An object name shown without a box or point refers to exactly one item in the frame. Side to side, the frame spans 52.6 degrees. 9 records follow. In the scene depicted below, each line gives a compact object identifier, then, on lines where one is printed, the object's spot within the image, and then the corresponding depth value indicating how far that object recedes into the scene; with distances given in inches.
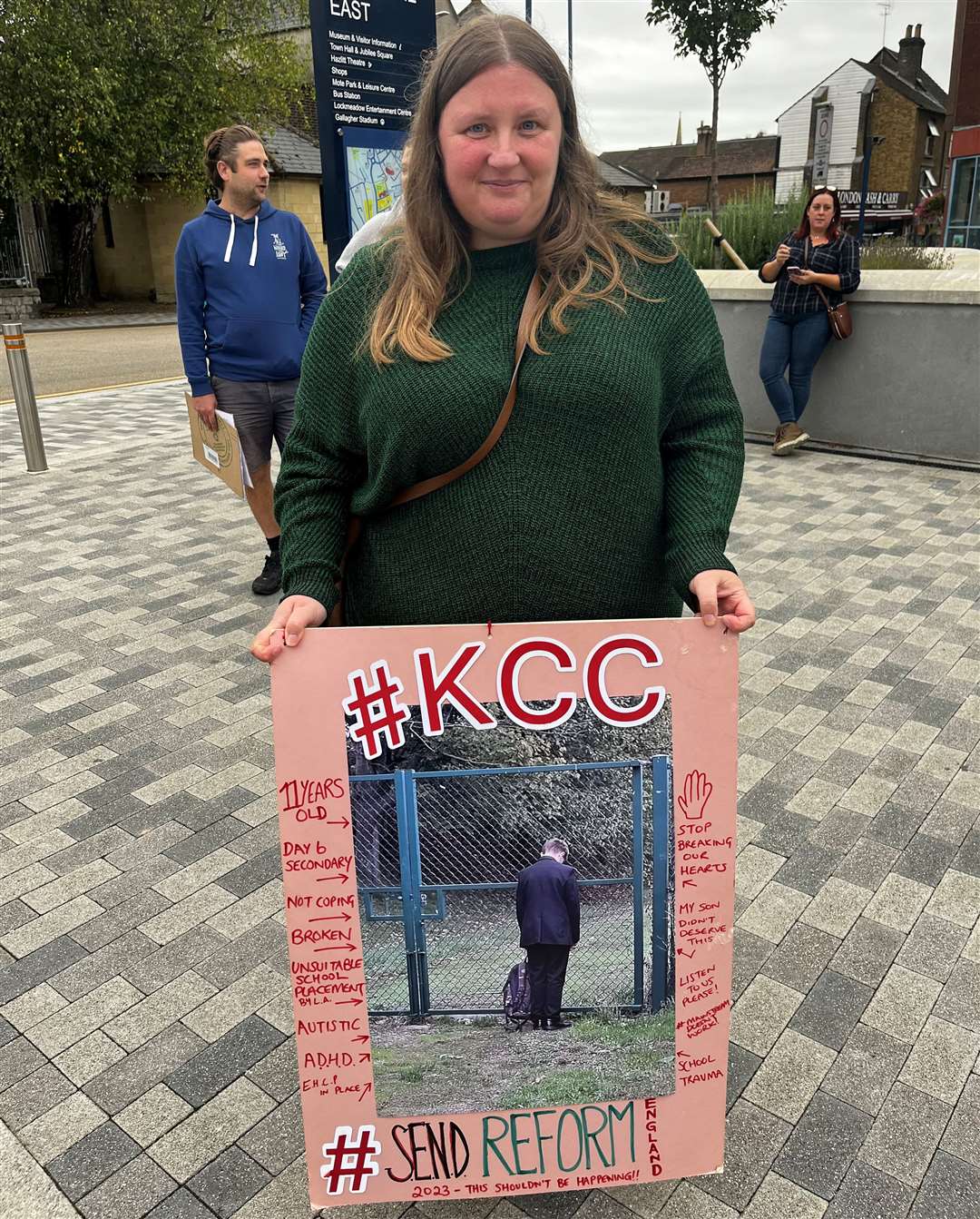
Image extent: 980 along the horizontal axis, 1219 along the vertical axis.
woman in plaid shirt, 270.8
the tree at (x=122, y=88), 804.6
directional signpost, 195.3
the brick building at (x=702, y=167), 2335.1
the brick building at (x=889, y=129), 1926.7
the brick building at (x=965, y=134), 995.9
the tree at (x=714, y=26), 867.4
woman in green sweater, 62.9
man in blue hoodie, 169.6
